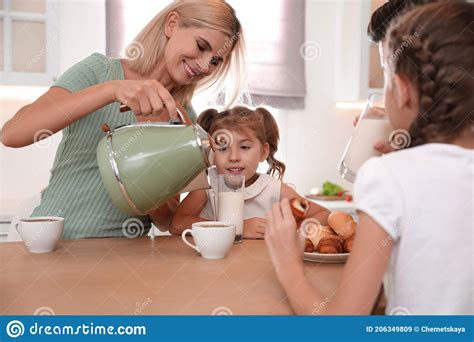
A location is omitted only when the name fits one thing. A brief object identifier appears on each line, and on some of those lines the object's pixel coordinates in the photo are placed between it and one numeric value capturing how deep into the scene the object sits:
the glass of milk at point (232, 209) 1.07
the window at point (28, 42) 2.28
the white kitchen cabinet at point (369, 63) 2.70
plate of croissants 0.85
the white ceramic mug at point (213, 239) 0.88
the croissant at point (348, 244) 0.89
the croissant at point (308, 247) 0.90
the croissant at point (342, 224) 0.93
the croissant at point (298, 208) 0.74
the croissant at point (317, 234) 0.91
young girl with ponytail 1.54
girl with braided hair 0.57
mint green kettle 0.86
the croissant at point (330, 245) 0.88
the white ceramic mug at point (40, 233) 0.90
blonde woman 1.13
